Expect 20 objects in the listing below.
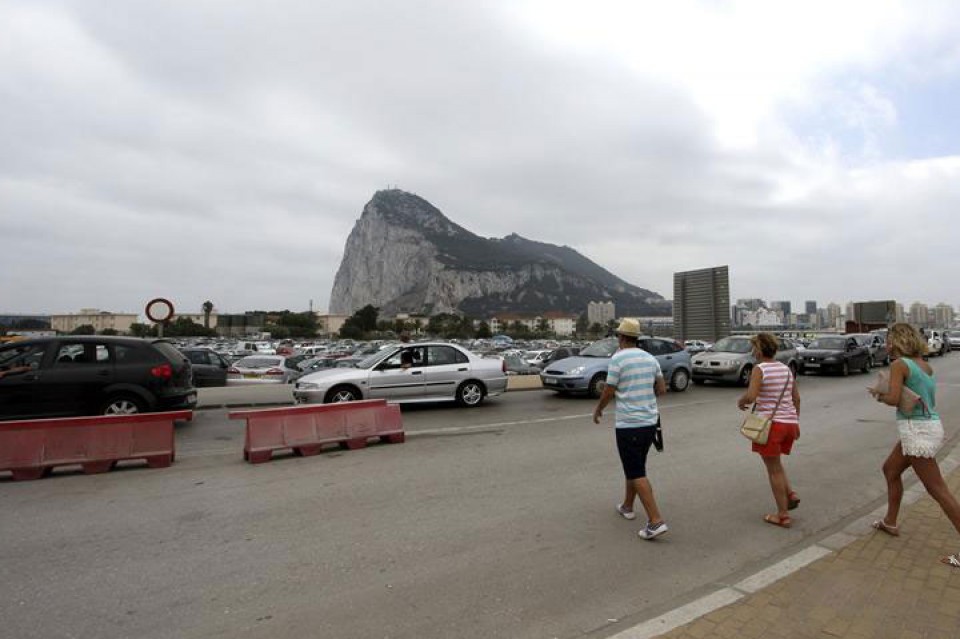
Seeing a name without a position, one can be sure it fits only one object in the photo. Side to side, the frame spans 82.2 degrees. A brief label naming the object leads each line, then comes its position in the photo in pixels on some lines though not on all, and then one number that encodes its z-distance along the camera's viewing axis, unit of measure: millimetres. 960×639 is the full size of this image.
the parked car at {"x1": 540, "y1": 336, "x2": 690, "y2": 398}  13311
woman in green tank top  4066
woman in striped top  4711
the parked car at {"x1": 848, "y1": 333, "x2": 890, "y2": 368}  24125
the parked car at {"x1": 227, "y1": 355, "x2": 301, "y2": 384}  19475
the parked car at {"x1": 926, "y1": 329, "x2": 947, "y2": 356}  33938
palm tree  122506
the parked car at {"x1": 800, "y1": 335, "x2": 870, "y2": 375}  20500
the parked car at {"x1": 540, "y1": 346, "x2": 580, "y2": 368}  27005
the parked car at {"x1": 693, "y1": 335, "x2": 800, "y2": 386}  16328
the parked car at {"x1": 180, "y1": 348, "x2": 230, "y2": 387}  18306
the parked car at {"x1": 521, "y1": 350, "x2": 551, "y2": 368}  33438
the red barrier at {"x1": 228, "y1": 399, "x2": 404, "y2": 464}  7462
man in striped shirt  4473
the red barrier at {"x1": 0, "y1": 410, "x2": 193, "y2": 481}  6652
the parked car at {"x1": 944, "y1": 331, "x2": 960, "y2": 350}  42156
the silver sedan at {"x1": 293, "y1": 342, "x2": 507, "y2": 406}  10883
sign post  14328
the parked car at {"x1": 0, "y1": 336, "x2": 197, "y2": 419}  8484
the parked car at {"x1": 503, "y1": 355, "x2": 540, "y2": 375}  28688
